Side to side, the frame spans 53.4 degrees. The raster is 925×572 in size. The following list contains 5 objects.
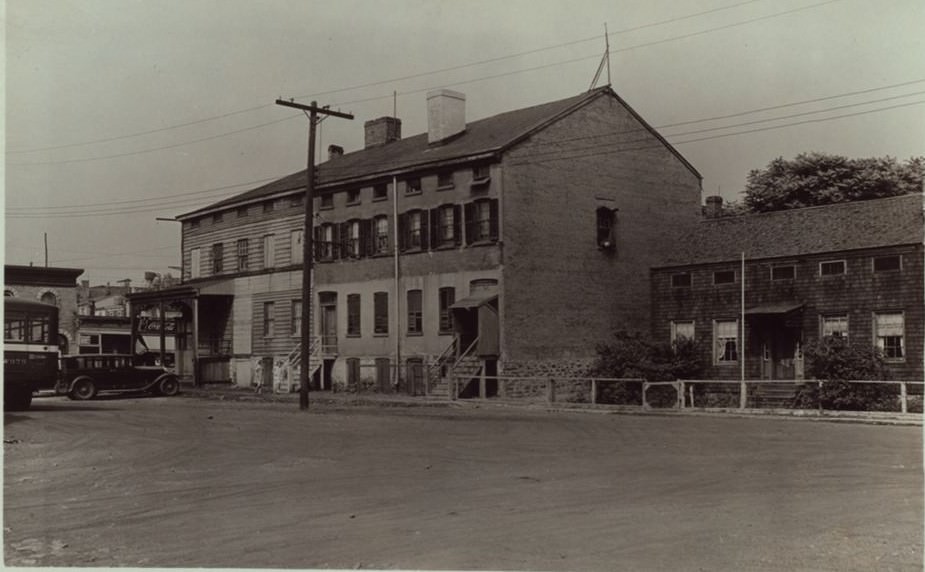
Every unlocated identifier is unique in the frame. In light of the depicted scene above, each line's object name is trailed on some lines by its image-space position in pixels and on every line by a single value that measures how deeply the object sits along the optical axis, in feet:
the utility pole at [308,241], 86.48
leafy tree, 143.13
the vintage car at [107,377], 100.27
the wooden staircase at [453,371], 100.78
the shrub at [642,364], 88.38
